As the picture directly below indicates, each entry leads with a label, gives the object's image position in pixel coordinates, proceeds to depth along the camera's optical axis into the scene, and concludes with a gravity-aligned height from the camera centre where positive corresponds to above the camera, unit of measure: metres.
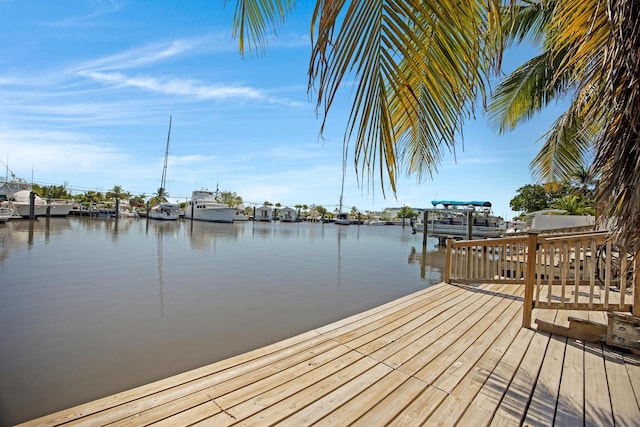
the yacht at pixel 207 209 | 41.78 +0.29
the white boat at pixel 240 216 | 50.39 -0.71
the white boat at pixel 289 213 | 61.91 +0.10
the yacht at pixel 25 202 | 29.53 +0.35
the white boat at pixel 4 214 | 22.59 -0.81
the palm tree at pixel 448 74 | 0.90 +0.50
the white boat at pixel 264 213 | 57.36 -0.06
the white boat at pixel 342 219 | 58.51 -0.67
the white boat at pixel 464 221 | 19.94 -0.12
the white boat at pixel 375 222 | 68.25 -1.28
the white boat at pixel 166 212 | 40.92 -0.33
